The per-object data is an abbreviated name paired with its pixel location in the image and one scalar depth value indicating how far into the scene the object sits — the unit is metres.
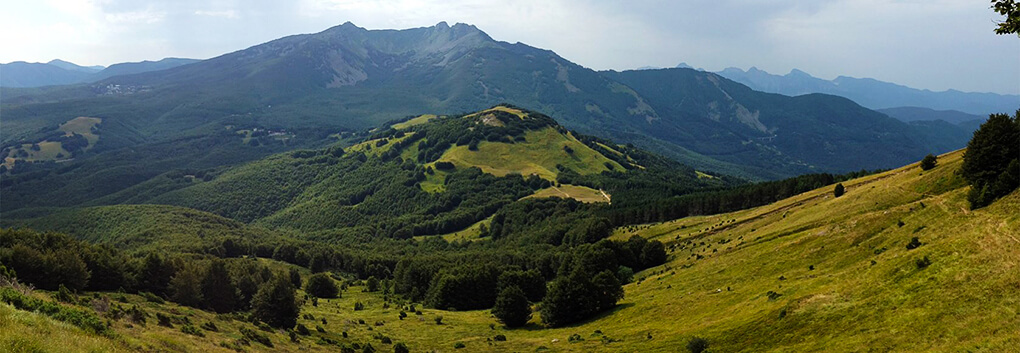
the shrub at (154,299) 65.00
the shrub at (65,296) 48.06
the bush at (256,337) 54.65
